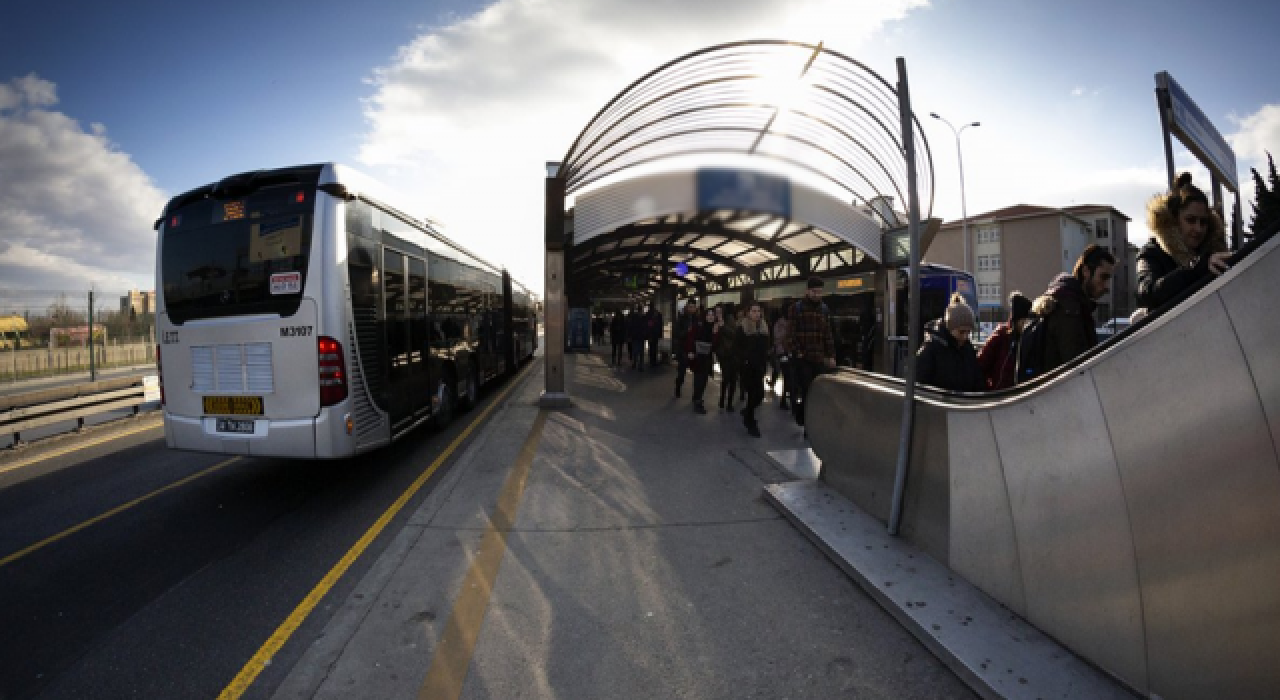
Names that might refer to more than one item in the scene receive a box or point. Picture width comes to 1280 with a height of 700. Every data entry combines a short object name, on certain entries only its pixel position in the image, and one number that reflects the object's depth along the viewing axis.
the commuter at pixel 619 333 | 18.48
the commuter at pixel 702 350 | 9.06
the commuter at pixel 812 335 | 6.72
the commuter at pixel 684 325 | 10.28
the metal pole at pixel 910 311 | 3.37
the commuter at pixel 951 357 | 3.88
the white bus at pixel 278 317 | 4.62
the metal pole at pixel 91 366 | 14.55
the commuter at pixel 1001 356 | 4.70
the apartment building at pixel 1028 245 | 45.69
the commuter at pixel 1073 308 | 3.43
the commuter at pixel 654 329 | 15.51
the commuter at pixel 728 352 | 8.52
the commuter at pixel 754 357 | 7.34
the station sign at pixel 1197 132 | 3.21
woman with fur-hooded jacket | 2.77
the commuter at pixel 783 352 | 8.20
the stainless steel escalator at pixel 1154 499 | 1.65
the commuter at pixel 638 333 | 15.69
